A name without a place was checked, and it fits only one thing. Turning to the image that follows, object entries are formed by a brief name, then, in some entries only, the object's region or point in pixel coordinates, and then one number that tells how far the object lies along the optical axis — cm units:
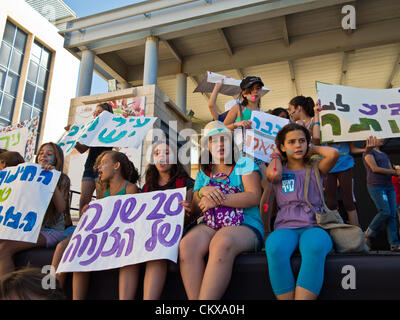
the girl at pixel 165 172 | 253
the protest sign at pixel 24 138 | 361
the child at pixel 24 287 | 79
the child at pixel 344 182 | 292
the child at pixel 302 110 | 317
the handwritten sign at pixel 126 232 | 181
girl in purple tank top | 151
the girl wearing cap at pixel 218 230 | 161
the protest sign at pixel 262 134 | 273
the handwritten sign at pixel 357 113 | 268
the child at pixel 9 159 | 297
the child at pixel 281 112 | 358
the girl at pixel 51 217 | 216
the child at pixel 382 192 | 343
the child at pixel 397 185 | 415
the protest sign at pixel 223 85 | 354
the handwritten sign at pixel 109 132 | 283
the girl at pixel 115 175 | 255
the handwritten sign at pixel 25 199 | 217
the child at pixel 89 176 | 324
